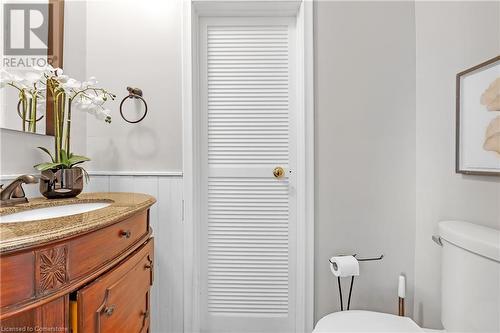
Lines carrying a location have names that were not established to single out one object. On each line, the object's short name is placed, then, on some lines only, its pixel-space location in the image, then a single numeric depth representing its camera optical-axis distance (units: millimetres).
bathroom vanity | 548
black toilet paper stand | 1461
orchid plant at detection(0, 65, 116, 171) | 1087
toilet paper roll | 1339
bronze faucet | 894
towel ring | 1448
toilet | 911
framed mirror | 1049
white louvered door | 1585
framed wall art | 1021
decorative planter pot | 1075
